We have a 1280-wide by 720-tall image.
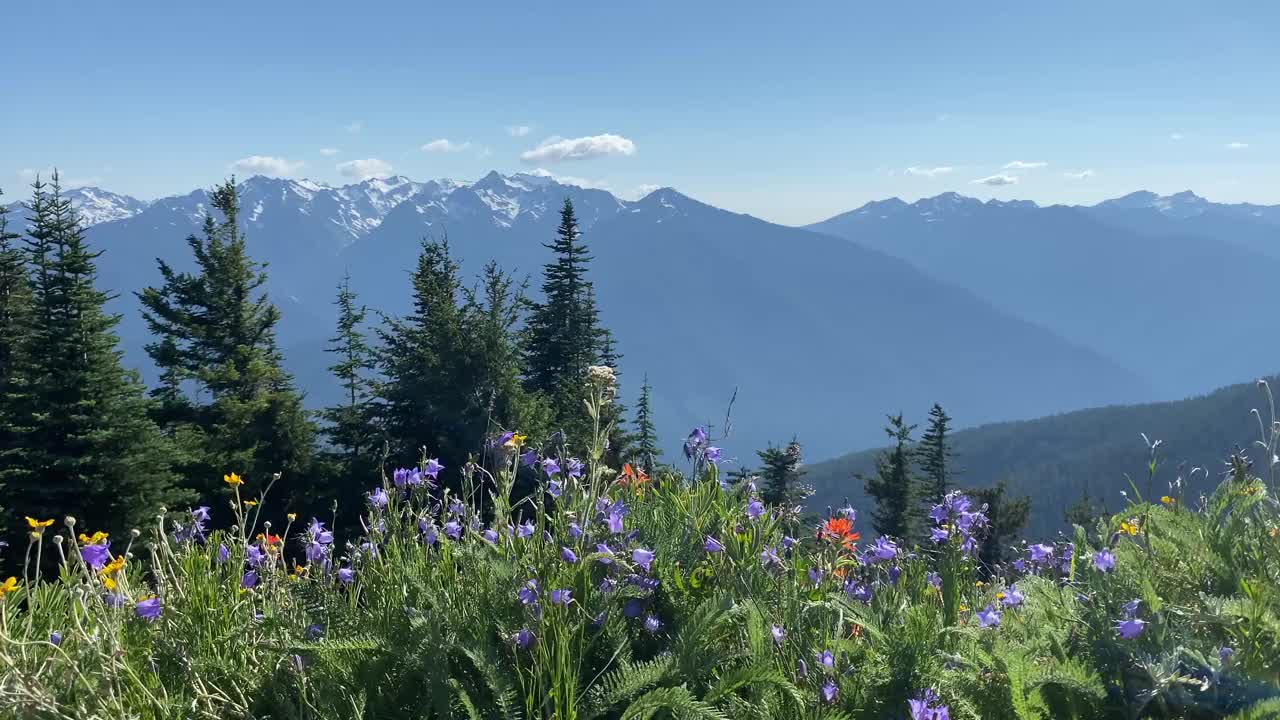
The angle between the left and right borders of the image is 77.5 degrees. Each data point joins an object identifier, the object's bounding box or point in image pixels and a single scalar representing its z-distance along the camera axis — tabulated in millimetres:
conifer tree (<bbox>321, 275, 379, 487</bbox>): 28625
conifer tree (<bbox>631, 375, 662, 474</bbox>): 31528
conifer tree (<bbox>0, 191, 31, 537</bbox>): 25047
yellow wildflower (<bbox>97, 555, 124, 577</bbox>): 2582
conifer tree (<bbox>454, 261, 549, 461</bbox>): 25422
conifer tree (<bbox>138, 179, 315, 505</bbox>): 28109
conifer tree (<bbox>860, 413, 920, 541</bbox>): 35281
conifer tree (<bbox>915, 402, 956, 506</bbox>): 37406
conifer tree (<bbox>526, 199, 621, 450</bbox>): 35469
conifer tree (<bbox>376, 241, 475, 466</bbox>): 26375
